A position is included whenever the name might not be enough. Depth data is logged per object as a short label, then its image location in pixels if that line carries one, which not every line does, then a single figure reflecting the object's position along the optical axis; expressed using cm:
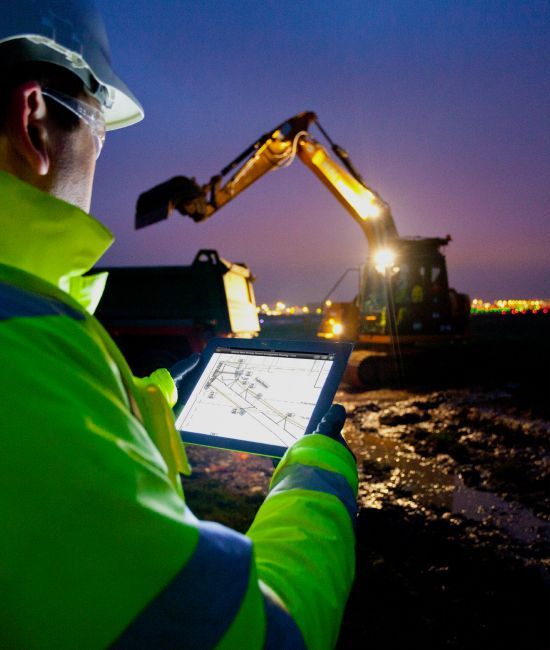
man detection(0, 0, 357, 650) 52
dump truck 911
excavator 1127
